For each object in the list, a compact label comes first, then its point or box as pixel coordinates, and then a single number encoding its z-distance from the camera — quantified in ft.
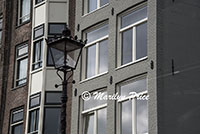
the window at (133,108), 61.21
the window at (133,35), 64.39
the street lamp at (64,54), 41.34
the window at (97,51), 70.49
